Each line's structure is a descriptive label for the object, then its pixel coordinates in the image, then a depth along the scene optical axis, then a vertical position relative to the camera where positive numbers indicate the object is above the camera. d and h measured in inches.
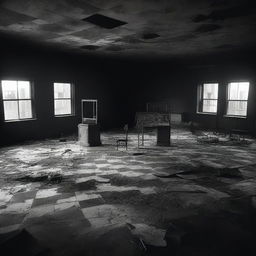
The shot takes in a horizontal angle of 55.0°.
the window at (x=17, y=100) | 366.9 -7.6
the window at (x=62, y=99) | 438.3 -6.4
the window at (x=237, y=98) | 478.6 -1.6
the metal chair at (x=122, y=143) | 342.7 -71.7
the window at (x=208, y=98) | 525.3 -2.2
